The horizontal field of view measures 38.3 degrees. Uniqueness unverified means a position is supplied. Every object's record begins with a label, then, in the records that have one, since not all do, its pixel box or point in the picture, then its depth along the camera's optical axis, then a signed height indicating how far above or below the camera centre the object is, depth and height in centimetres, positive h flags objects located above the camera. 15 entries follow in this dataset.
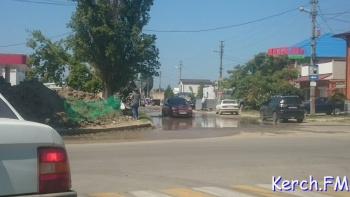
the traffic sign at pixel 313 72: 3584 +230
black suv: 3092 -30
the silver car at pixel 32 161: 364 -45
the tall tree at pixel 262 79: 5150 +270
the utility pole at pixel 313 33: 3662 +513
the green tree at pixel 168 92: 12288 +266
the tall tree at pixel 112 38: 2956 +385
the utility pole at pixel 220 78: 6189 +323
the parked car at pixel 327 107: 4122 -23
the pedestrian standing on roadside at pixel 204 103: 5659 -1
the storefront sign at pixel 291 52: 6576 +723
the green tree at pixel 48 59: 3838 +329
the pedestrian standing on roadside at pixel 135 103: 2695 -5
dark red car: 3691 -39
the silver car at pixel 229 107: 4475 -34
